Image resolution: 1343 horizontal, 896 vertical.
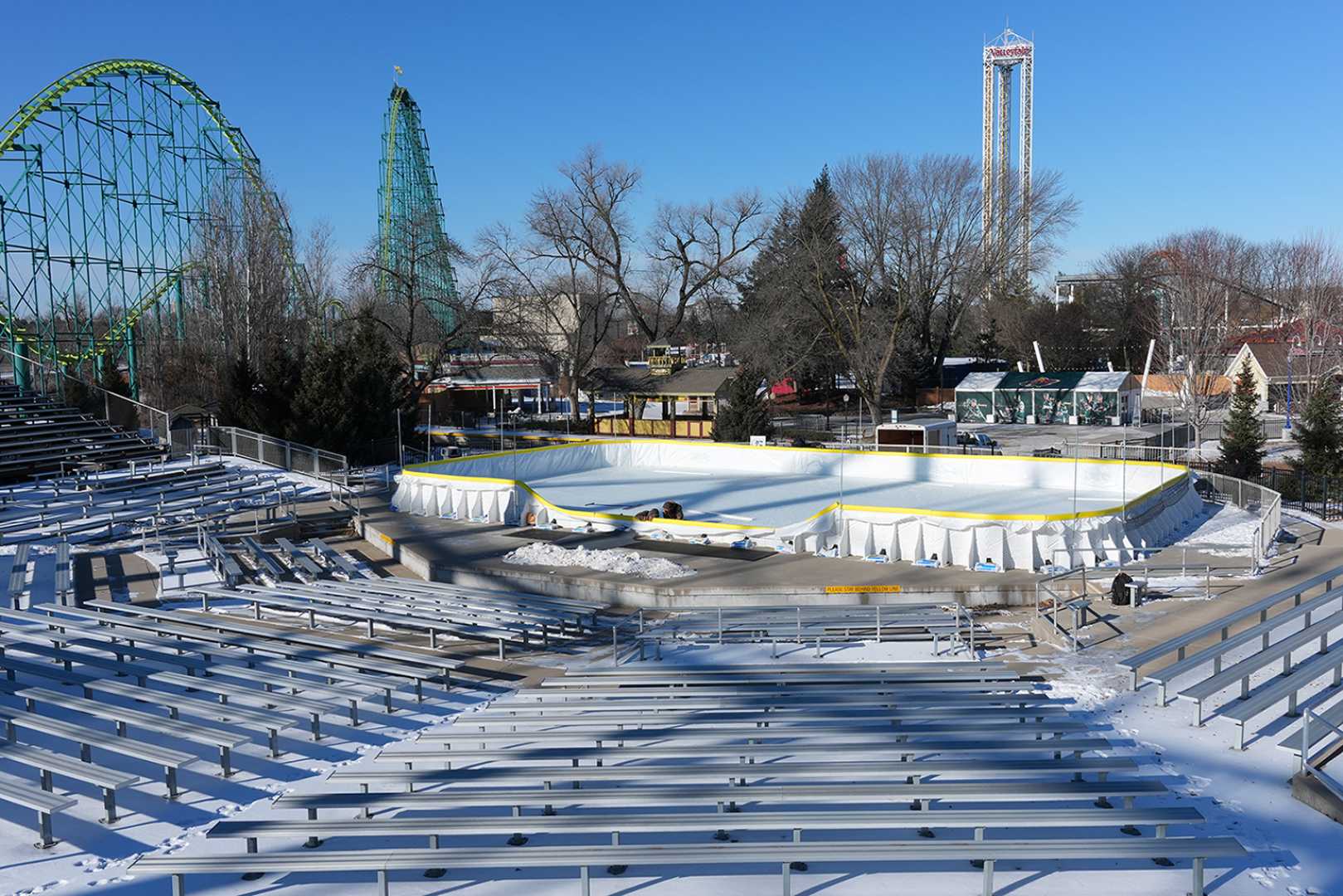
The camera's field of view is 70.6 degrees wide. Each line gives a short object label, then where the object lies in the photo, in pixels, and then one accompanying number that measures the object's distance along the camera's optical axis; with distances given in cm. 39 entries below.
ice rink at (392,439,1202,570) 1861
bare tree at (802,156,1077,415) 5691
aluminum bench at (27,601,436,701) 1171
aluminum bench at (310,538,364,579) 1942
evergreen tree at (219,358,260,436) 3544
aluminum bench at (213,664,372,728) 1022
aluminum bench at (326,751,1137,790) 745
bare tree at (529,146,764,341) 5709
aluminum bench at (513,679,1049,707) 1000
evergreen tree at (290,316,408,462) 3456
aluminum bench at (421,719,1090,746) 855
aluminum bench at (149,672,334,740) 966
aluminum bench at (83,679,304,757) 898
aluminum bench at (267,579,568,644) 1424
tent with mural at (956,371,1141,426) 5275
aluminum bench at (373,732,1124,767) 799
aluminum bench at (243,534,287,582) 1861
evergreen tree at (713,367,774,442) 4091
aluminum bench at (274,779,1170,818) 686
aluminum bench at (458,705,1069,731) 920
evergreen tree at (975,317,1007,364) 7288
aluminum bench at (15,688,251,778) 850
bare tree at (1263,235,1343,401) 4269
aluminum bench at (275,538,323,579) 1891
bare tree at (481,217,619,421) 5128
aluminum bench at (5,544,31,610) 1653
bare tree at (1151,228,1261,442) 4150
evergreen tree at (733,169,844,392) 5322
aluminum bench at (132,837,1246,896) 588
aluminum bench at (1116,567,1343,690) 1020
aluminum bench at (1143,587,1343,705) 998
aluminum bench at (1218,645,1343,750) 900
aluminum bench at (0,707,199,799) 794
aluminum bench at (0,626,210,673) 1135
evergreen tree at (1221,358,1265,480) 3131
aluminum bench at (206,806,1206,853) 632
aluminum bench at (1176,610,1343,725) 945
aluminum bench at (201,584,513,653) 1390
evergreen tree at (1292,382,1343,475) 2916
